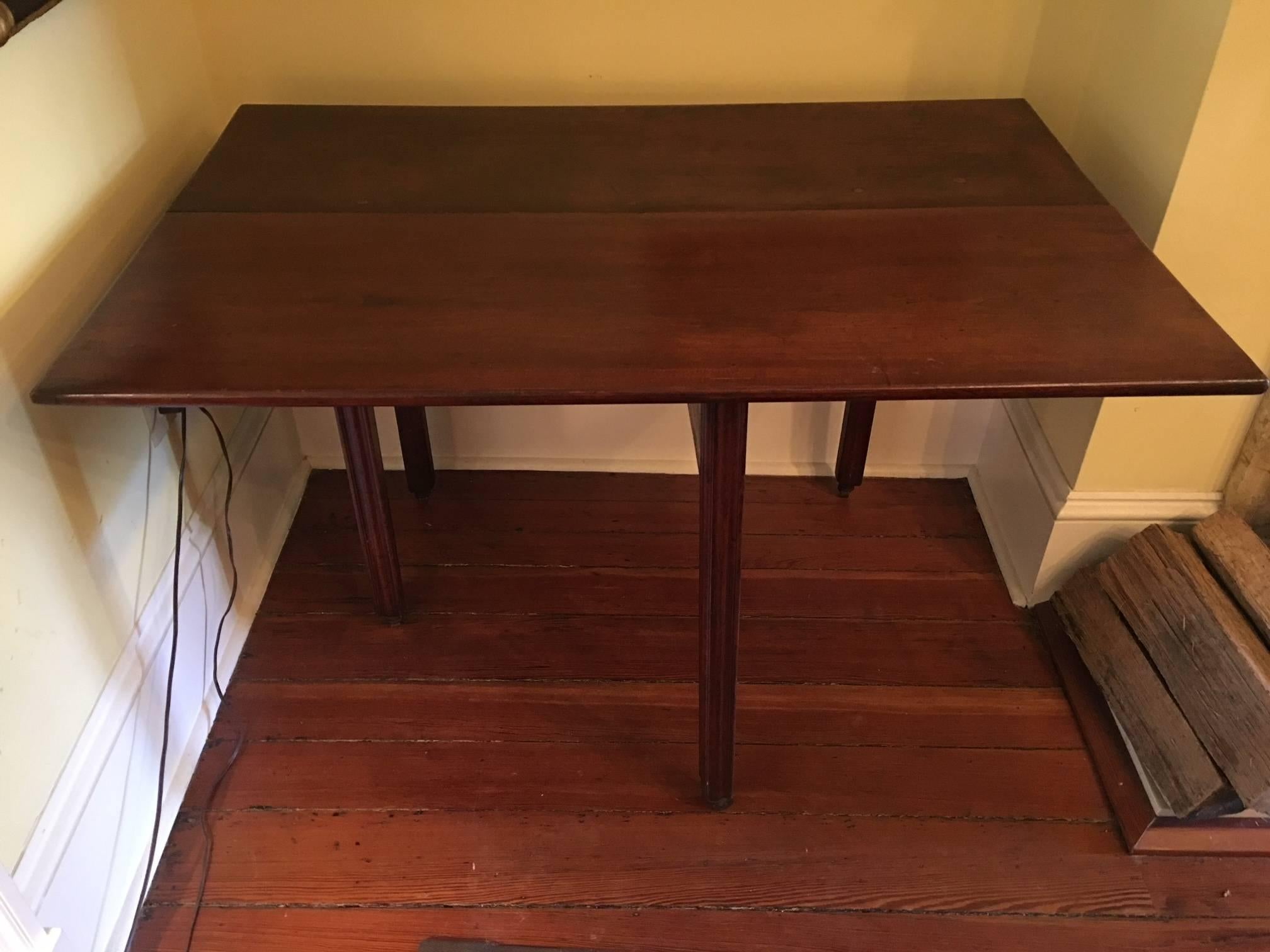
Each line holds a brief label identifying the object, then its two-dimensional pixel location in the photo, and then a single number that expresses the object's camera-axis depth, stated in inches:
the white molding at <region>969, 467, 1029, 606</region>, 75.1
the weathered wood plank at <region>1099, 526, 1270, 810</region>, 55.1
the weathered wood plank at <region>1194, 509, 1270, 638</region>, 58.6
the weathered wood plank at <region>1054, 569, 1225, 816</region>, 57.5
